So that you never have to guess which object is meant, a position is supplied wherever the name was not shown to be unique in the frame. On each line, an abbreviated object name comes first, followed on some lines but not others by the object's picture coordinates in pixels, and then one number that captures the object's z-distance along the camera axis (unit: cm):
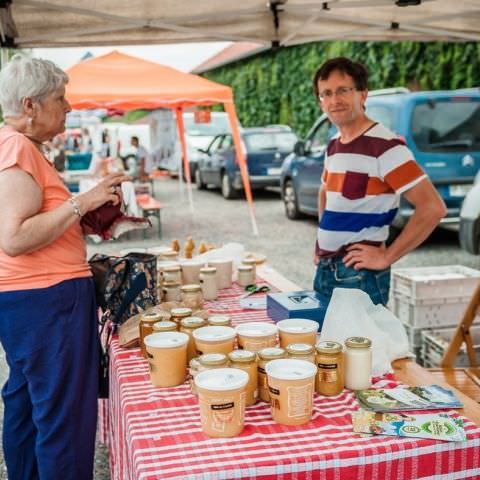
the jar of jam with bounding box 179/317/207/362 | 219
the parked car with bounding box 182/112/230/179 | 1806
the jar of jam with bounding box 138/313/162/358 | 235
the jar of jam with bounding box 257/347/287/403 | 189
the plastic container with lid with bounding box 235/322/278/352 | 211
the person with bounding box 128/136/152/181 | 1360
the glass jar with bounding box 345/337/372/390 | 199
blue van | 826
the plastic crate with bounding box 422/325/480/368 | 402
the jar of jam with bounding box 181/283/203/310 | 283
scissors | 323
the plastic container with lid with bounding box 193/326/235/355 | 208
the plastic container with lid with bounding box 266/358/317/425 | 173
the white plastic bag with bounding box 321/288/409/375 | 220
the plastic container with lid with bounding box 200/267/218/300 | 313
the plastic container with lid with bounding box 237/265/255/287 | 340
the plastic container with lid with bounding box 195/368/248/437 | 166
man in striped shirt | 269
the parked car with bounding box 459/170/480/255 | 432
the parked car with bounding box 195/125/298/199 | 1455
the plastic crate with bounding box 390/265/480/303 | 446
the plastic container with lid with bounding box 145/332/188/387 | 201
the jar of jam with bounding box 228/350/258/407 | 187
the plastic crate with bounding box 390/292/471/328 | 445
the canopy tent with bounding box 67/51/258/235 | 878
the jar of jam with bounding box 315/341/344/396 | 193
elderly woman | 213
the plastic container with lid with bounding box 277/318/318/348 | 212
